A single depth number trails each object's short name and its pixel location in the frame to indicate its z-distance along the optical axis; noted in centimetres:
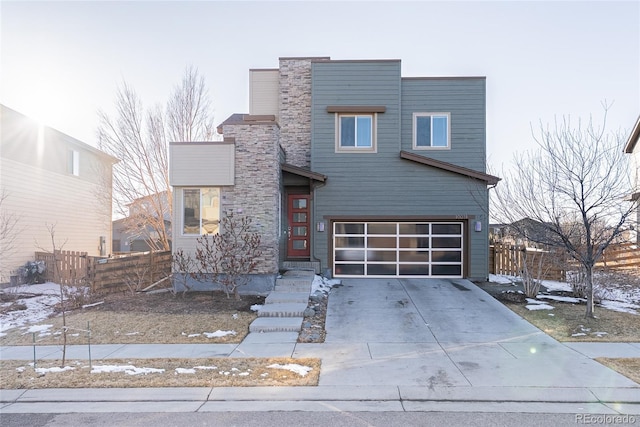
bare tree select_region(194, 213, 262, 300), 1162
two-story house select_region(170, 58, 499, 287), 1444
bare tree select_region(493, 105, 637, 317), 932
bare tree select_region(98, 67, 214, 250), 1773
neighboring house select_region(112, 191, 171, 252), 1753
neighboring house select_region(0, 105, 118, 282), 1588
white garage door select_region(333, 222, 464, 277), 1467
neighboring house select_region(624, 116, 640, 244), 2044
